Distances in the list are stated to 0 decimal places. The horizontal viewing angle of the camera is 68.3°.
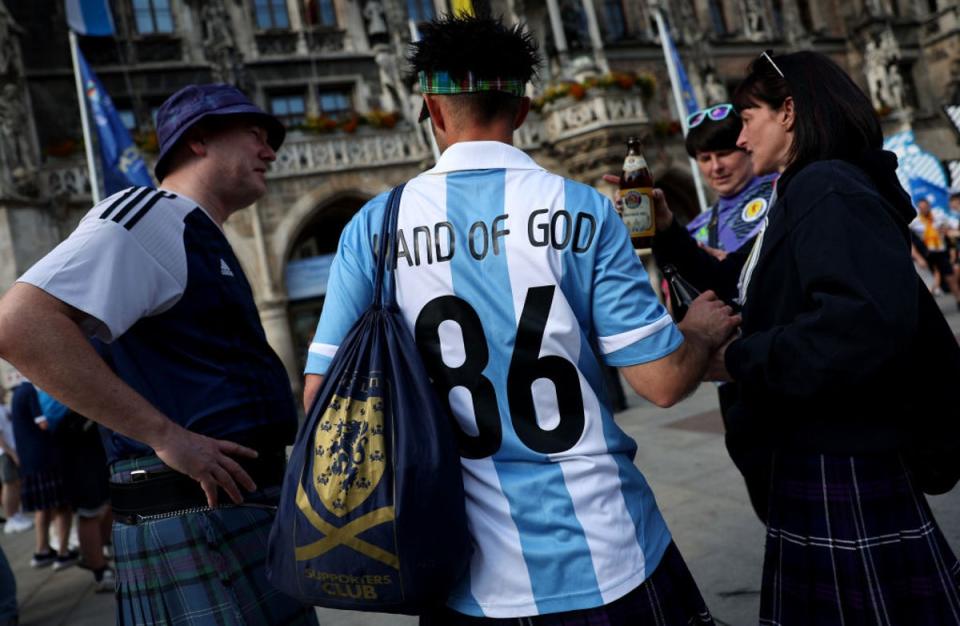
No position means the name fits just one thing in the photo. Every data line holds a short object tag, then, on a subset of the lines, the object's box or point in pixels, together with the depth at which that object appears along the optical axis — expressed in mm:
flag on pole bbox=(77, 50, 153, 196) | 11195
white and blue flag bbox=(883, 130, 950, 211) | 14734
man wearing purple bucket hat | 1593
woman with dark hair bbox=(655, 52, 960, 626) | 1427
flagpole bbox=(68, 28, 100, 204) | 11414
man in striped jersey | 1368
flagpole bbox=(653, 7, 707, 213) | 13219
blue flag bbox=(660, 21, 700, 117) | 13344
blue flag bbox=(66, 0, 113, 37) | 13197
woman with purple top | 2992
